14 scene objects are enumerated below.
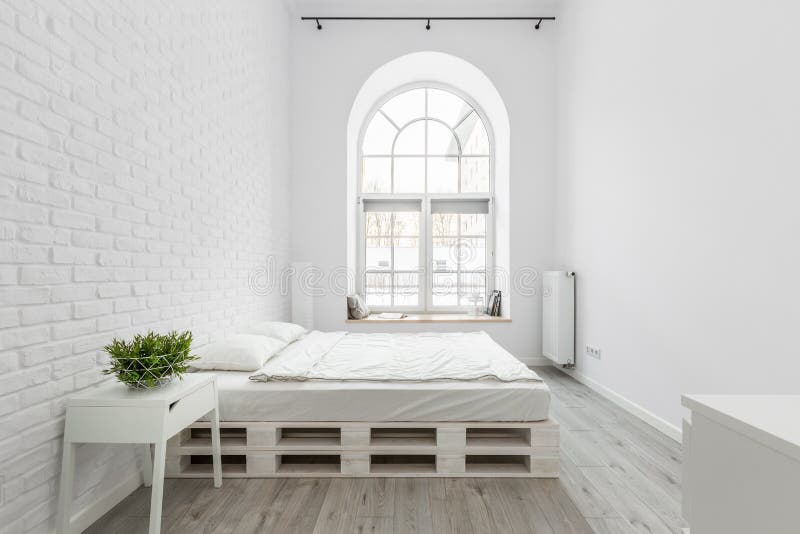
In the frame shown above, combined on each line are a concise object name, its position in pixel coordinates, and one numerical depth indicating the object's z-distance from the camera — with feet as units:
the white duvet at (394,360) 6.93
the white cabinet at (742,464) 2.10
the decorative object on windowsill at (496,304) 14.69
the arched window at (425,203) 15.65
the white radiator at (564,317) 12.28
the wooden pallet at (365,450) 6.41
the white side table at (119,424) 4.51
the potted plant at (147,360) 4.97
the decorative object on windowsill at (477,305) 14.99
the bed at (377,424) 6.43
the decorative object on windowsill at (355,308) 14.14
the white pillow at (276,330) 9.39
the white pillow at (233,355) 7.32
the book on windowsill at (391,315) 14.55
